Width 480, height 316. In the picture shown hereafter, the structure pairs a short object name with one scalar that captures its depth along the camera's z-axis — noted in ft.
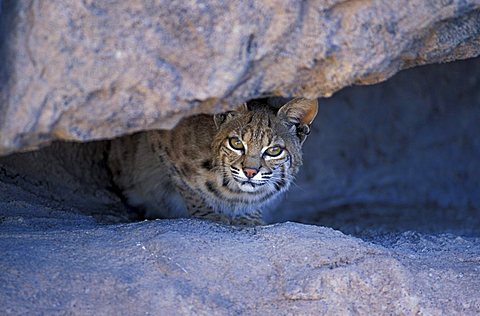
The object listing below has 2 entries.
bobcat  30.53
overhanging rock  19.71
